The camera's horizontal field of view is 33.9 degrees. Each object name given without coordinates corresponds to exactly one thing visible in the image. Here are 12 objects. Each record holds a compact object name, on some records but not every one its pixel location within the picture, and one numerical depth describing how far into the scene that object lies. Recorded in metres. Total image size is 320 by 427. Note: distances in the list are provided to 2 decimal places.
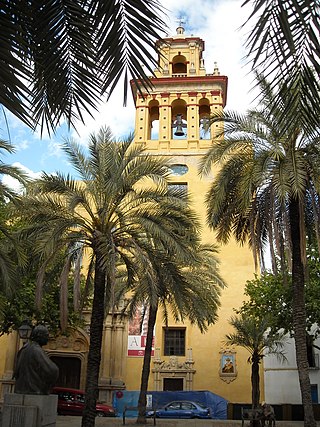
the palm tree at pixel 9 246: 14.60
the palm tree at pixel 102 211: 14.88
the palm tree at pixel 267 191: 13.09
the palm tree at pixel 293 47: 3.12
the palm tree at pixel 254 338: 24.64
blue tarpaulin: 27.23
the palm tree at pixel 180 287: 15.77
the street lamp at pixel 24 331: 13.13
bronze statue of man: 8.73
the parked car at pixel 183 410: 26.17
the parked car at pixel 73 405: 26.28
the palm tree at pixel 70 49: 4.18
